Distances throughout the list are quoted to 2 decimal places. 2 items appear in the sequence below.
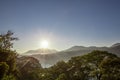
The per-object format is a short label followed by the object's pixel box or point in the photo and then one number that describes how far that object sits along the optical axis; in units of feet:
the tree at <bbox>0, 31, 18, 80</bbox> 47.68
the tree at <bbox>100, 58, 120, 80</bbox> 41.06
